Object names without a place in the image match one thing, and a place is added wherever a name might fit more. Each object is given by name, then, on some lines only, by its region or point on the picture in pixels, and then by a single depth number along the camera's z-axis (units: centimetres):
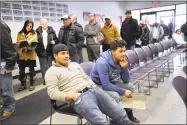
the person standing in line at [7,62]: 238
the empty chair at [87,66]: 237
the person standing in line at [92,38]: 454
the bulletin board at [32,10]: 468
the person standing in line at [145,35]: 657
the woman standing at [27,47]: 363
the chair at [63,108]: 187
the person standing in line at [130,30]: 449
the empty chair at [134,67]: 314
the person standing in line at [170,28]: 646
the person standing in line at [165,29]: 704
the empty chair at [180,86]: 120
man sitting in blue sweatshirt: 208
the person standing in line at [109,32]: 458
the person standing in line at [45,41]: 385
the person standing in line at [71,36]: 389
